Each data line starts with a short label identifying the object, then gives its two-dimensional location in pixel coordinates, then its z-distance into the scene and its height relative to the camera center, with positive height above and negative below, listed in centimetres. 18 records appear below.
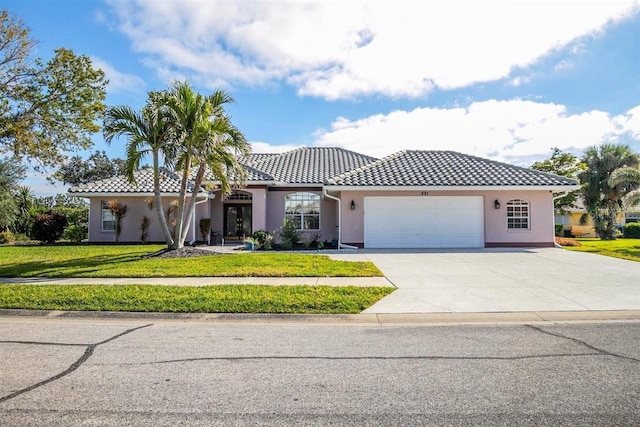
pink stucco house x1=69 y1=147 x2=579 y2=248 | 1838 +108
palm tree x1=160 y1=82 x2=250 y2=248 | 1375 +307
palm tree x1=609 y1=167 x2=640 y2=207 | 2747 +302
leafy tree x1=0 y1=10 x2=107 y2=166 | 1426 +458
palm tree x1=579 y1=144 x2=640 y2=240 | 2834 +291
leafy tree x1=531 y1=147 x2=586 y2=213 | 3184 +472
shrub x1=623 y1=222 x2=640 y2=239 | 3062 -41
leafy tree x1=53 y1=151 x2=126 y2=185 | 4616 +664
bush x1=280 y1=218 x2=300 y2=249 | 1802 -46
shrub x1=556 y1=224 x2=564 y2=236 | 3447 -20
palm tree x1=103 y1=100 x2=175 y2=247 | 1384 +325
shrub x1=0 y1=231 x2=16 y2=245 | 2318 -68
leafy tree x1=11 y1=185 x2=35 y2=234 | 2711 +119
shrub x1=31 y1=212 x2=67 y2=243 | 2178 +0
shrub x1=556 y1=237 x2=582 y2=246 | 1980 -81
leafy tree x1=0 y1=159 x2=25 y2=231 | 2564 +251
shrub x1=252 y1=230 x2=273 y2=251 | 1783 -59
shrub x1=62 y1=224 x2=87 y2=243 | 2214 -38
